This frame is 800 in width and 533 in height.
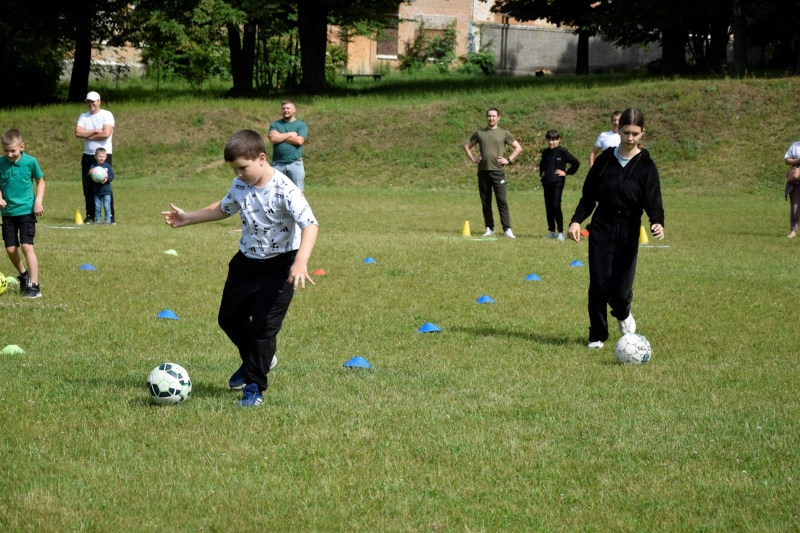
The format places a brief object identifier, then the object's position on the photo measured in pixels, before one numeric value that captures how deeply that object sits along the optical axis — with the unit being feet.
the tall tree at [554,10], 155.02
